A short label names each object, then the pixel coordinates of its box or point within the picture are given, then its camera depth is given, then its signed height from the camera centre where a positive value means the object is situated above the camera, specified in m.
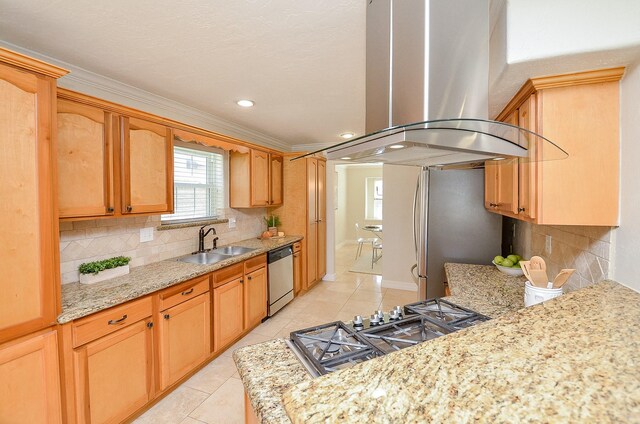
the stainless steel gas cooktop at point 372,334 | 1.04 -0.56
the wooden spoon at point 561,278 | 1.37 -0.36
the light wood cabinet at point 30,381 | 1.33 -0.85
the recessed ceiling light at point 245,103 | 2.83 +1.03
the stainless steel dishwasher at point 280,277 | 3.48 -0.92
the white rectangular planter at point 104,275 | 1.97 -0.49
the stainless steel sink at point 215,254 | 2.95 -0.54
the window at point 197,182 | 3.02 +0.27
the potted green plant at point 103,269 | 1.97 -0.45
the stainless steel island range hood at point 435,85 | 0.92 +0.45
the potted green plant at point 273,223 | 4.34 -0.27
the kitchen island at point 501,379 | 0.45 -0.31
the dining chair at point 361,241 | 6.88 -0.86
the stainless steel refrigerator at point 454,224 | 2.47 -0.16
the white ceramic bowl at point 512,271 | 2.16 -0.50
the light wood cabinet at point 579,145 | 1.27 +0.27
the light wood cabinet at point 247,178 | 3.63 +0.36
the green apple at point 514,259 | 2.25 -0.42
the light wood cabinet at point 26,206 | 1.31 +0.00
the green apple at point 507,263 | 2.21 -0.45
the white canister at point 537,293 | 1.37 -0.43
